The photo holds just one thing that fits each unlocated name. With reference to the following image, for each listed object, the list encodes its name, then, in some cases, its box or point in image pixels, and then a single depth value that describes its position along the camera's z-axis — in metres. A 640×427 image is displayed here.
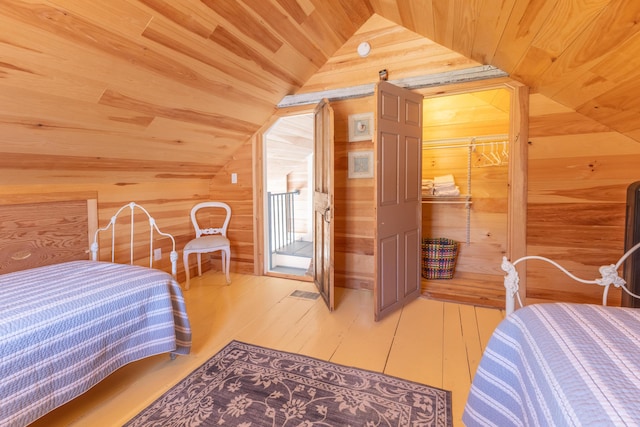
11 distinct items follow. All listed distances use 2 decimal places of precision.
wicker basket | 3.47
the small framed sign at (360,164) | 3.26
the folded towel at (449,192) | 3.54
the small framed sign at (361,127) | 3.22
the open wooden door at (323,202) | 2.78
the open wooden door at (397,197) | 2.57
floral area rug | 1.55
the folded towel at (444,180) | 3.58
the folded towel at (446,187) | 3.55
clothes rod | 3.47
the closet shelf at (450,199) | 3.59
